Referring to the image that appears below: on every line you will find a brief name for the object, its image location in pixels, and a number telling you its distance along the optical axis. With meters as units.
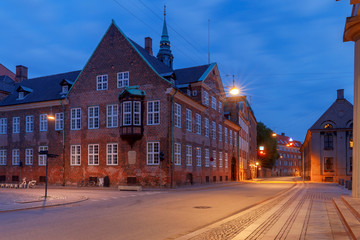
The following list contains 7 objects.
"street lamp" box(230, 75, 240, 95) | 26.71
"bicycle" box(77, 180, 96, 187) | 34.25
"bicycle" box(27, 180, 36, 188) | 33.59
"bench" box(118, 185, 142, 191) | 28.27
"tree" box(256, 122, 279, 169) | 87.81
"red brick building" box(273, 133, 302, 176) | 134.25
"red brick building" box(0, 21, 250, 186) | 32.19
